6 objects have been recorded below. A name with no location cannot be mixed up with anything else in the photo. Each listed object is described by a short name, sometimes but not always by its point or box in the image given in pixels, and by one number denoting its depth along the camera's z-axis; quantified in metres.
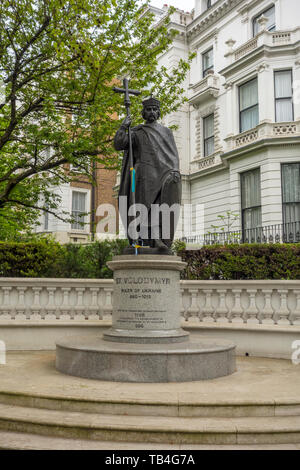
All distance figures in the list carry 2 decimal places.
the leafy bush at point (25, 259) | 10.42
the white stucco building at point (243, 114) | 19.09
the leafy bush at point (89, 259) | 11.43
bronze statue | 7.45
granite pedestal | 5.92
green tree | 11.61
